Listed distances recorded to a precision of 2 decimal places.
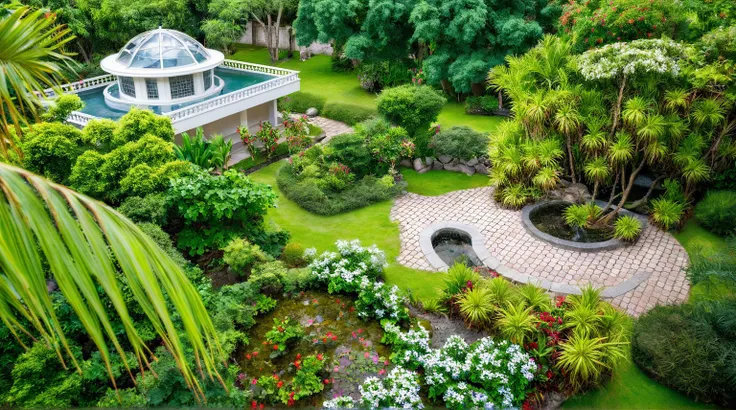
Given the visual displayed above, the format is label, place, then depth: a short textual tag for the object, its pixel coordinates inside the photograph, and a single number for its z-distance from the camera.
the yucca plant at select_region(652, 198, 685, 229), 13.38
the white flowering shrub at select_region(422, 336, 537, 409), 8.27
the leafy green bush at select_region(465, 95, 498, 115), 22.05
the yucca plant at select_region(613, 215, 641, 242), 12.84
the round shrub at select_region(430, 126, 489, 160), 16.81
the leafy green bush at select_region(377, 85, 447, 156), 16.56
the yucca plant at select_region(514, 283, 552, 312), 9.73
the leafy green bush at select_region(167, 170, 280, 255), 11.15
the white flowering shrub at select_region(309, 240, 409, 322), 10.11
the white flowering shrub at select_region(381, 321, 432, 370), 8.97
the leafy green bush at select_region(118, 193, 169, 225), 10.72
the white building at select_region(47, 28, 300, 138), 18.38
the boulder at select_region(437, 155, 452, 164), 17.31
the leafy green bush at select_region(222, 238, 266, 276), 10.80
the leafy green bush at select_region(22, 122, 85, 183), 10.66
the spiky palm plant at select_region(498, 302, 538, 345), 9.09
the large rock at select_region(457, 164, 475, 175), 17.08
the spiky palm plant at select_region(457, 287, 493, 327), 9.70
